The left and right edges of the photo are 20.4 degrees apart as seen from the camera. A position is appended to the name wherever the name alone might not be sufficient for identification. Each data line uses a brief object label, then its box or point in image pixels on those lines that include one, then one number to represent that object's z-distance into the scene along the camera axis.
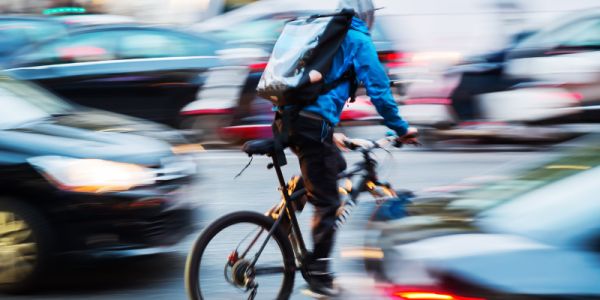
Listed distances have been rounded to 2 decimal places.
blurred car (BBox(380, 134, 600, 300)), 4.87
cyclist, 7.95
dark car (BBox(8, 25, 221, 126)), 17.76
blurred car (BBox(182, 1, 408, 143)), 17.73
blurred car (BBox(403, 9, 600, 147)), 16.47
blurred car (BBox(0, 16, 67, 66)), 20.96
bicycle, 7.54
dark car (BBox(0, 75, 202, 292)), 8.97
